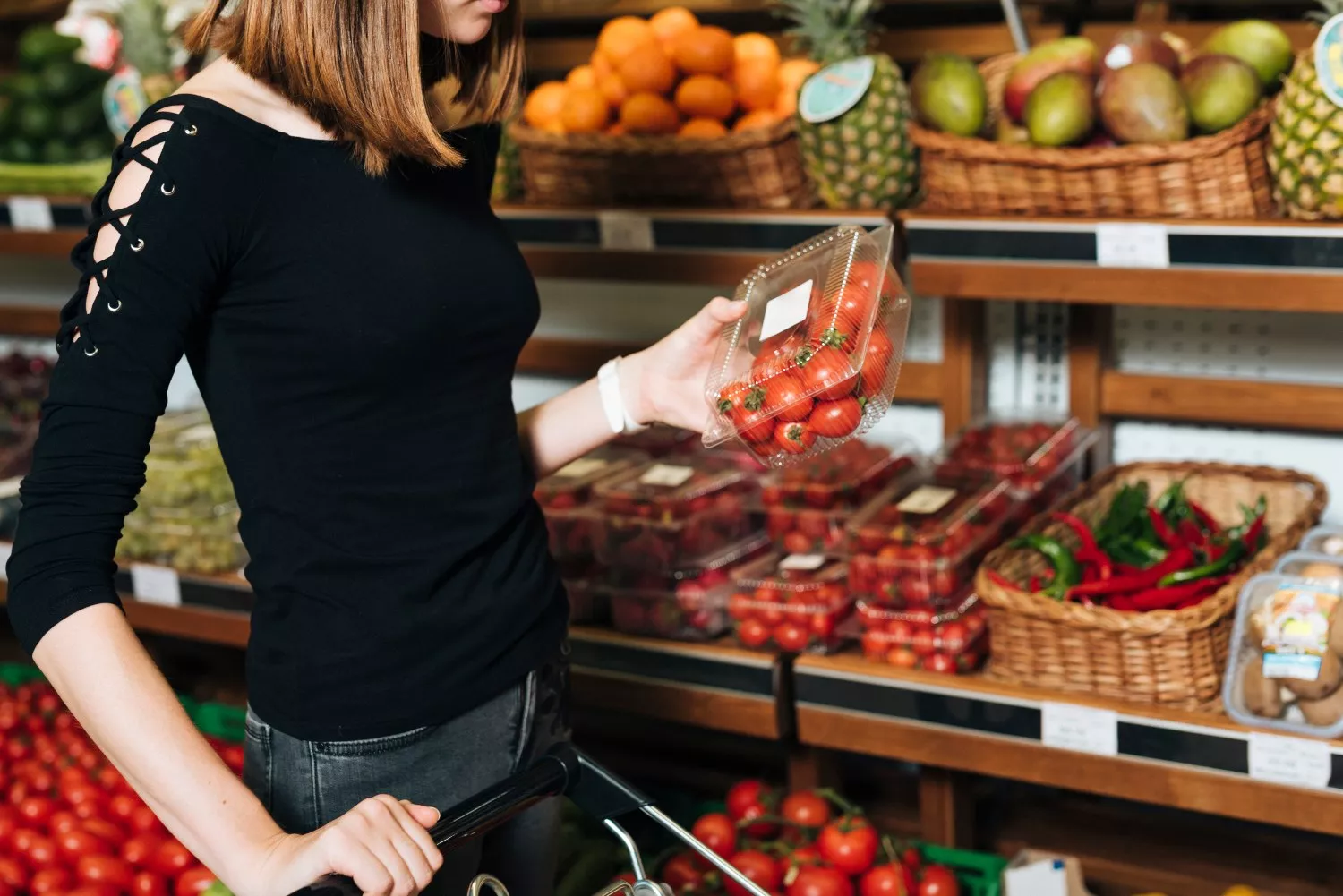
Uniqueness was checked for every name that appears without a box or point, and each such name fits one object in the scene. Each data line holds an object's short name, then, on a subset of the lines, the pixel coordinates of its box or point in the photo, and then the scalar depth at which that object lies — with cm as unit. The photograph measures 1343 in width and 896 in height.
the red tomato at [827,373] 151
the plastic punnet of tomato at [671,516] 242
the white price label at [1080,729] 197
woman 113
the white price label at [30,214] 295
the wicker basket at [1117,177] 190
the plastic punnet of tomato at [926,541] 220
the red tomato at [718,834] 230
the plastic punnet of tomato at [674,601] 237
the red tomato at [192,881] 226
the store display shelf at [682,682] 224
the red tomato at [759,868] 220
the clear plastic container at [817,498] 241
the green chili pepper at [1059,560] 213
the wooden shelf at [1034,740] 188
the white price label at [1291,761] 183
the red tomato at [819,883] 213
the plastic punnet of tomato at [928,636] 214
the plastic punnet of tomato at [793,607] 226
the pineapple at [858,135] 219
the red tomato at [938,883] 218
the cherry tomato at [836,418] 154
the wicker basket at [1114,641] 194
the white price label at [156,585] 277
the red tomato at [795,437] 155
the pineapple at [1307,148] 181
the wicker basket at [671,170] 228
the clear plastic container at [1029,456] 245
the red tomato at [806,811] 236
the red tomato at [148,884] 225
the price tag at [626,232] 235
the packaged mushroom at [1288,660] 184
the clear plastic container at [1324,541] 211
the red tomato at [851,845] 221
